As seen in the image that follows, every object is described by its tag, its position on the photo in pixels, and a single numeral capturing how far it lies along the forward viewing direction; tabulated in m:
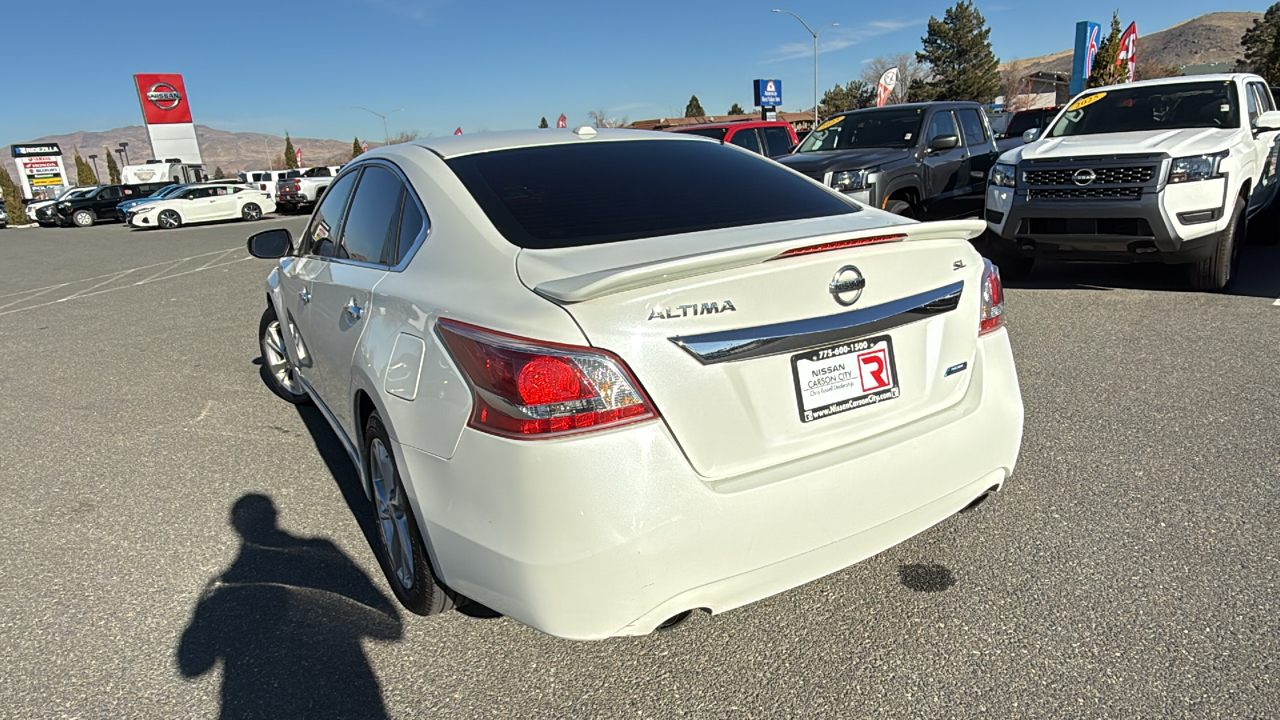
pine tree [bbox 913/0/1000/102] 72.69
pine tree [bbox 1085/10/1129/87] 44.59
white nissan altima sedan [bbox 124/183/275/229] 26.03
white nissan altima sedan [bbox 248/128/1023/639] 1.87
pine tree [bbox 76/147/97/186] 52.94
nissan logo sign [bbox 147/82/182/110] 54.31
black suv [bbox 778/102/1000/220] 8.83
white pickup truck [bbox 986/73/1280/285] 6.26
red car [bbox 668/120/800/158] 13.81
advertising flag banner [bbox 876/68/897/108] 26.51
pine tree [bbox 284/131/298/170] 74.69
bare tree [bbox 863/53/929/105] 76.19
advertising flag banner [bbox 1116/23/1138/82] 38.09
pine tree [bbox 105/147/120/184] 67.69
